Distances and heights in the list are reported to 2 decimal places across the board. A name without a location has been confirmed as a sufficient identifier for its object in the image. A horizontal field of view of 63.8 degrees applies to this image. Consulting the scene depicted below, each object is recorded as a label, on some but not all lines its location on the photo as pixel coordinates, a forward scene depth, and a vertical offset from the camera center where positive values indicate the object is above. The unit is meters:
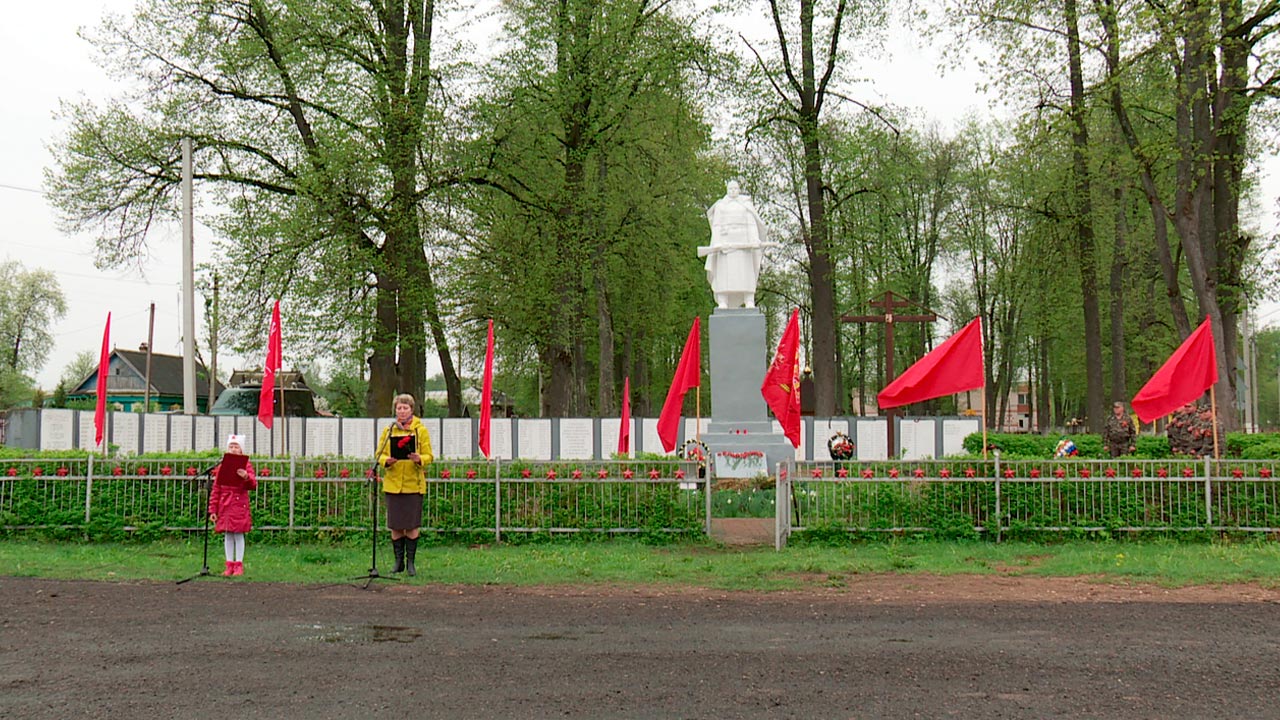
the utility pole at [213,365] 41.54 +2.47
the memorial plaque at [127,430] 23.62 -0.12
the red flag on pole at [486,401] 15.57 +0.32
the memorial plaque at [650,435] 26.66 -0.40
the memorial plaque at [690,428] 28.00 -0.24
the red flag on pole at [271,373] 16.34 +0.83
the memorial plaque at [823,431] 26.69 -0.34
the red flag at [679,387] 15.30 +0.50
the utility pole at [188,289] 20.16 +2.65
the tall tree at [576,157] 27.16 +7.49
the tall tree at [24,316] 69.81 +7.54
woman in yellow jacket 10.19 -0.59
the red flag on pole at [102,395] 15.73 +0.48
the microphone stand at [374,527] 10.06 -1.03
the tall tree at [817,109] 27.75 +8.57
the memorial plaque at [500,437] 26.44 -0.40
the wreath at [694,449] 17.08 -0.53
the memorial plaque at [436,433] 26.62 -0.29
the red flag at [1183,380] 13.16 +0.44
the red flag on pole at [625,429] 20.64 -0.19
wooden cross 22.52 +2.20
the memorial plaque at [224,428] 25.39 -0.10
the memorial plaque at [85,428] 23.66 -0.06
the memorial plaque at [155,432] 23.73 -0.17
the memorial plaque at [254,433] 25.94 -0.24
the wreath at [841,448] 22.60 -0.67
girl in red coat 10.33 -0.89
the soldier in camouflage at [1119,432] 18.08 -0.30
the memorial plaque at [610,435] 26.58 -0.38
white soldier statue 20.81 +3.37
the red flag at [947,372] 13.13 +0.57
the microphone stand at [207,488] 10.20 -0.77
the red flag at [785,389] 14.51 +0.41
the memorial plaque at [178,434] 23.77 -0.22
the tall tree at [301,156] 24.89 +6.70
